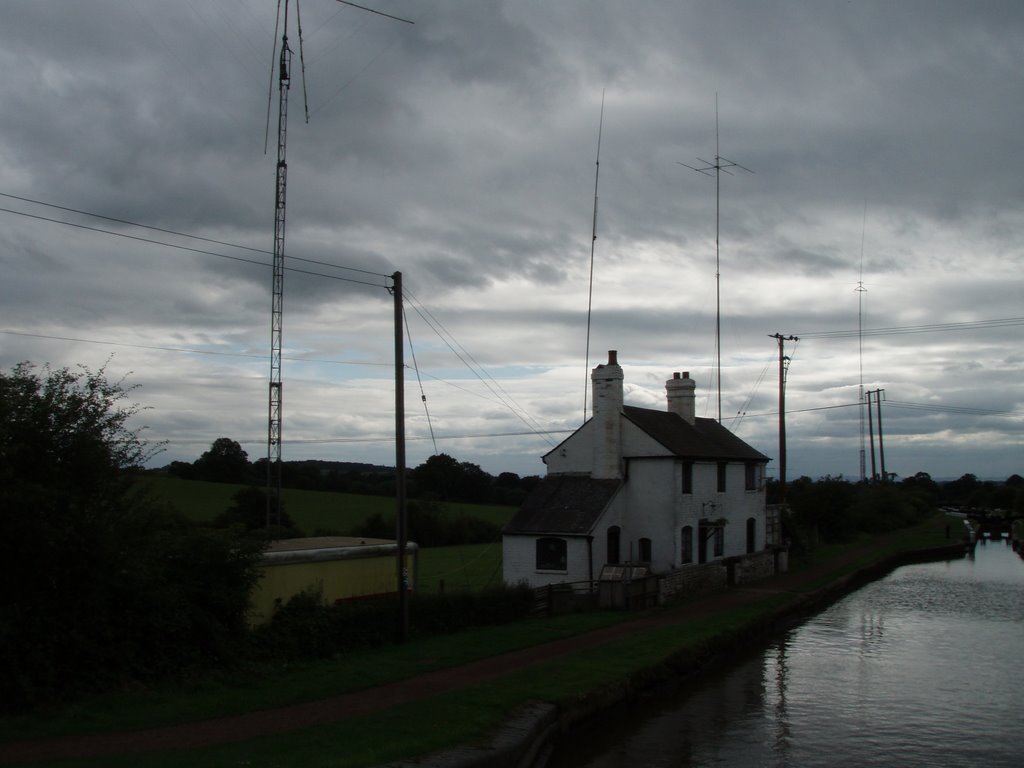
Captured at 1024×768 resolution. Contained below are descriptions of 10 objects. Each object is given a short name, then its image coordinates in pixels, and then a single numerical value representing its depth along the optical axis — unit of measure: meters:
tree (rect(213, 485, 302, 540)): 52.72
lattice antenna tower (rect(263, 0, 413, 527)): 26.29
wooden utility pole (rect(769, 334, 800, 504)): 47.56
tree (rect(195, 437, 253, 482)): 82.56
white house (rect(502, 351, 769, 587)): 32.06
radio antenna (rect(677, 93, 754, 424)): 44.22
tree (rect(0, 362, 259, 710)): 13.84
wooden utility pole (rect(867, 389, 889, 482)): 100.08
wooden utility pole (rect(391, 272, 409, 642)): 21.12
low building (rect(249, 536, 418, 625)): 19.58
